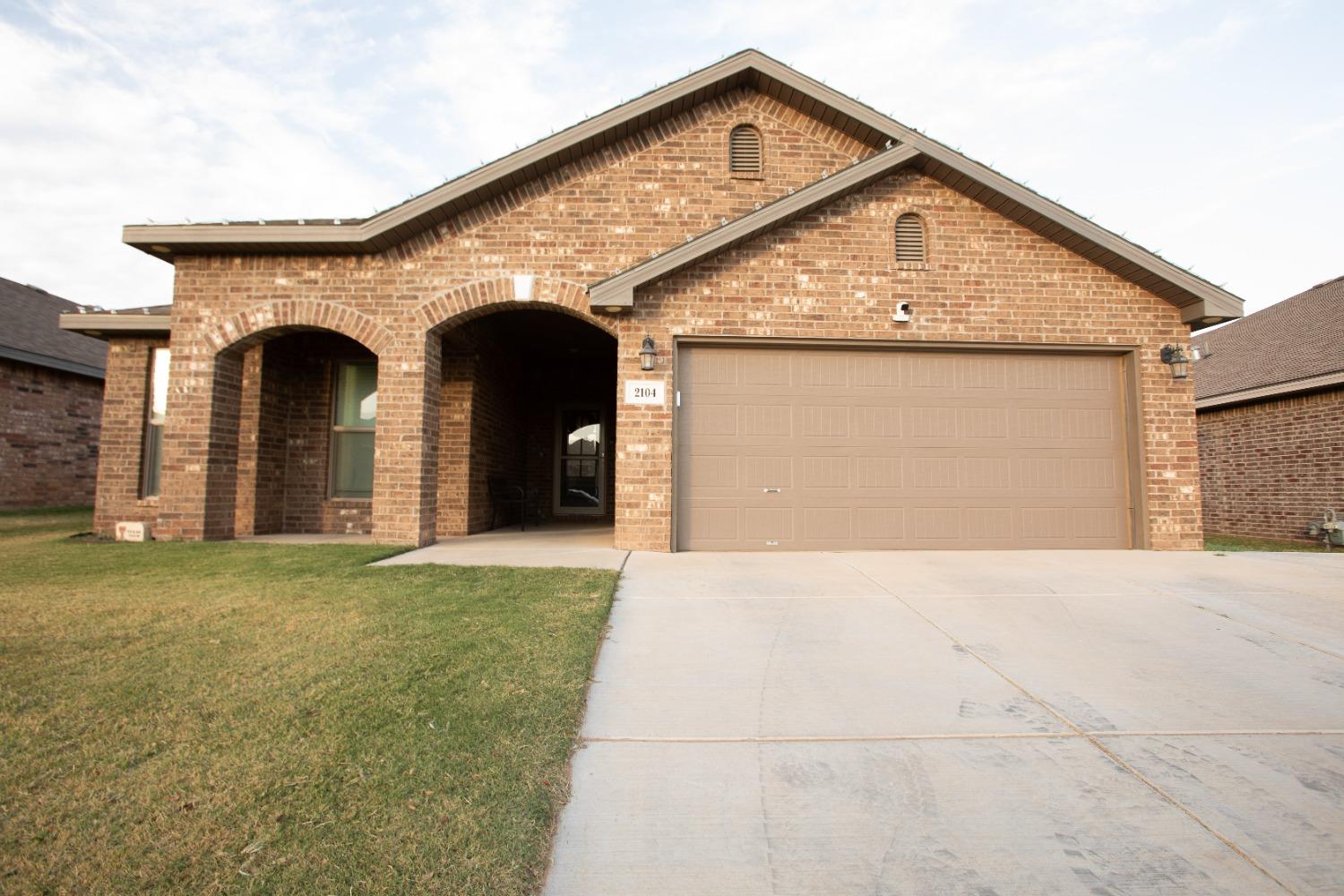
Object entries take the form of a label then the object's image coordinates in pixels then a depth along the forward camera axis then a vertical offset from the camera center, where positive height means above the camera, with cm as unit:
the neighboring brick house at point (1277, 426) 1238 +130
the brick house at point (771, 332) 817 +192
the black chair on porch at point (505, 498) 1137 -30
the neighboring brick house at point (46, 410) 1430 +151
